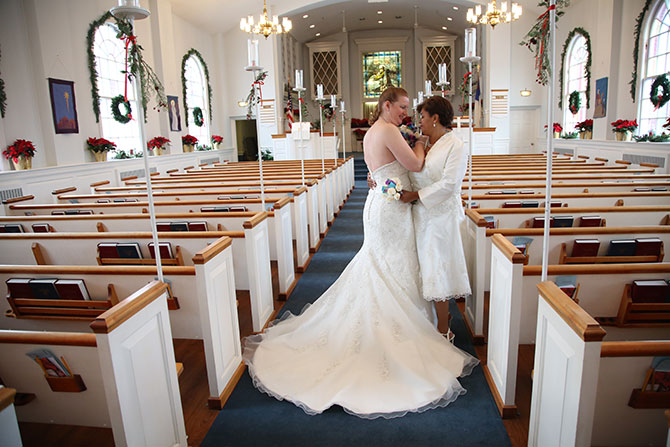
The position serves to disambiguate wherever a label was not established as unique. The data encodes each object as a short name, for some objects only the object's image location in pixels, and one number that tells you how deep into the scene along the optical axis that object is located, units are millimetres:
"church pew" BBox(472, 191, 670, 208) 4160
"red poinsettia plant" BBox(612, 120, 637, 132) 8945
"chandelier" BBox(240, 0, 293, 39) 9762
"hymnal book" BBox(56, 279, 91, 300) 2574
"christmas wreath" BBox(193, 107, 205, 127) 13328
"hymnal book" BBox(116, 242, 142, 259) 3248
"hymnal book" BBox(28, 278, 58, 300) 2598
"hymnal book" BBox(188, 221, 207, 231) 3806
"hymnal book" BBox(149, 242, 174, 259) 3264
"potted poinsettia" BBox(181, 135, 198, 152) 12250
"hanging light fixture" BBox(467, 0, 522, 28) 9352
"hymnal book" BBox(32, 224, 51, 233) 4121
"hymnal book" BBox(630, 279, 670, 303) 2307
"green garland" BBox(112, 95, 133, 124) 9438
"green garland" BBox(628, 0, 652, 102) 9230
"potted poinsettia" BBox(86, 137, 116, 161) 8531
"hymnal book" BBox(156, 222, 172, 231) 3835
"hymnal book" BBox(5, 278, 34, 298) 2604
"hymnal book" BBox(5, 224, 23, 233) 4191
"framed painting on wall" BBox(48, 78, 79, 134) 7578
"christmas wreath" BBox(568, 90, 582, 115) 12281
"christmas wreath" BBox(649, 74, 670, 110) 8241
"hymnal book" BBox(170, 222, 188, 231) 3816
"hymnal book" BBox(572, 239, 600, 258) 2896
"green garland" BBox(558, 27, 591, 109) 11414
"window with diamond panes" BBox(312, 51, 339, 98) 19391
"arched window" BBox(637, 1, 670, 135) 8812
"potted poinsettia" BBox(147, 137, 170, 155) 10562
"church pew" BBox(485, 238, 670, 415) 2232
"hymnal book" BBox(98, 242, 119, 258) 3261
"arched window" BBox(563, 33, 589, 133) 12250
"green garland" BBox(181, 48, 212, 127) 12599
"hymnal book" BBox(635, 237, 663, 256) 2826
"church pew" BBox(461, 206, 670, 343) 3104
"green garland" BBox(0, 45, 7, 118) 6613
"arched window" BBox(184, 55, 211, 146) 13180
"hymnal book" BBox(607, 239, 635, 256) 2854
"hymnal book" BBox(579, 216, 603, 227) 3511
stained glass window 19562
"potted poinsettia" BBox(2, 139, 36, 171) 6613
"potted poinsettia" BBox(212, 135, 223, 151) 14391
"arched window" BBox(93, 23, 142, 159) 9250
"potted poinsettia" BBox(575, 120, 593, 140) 11078
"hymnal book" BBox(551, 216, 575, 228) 3543
